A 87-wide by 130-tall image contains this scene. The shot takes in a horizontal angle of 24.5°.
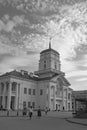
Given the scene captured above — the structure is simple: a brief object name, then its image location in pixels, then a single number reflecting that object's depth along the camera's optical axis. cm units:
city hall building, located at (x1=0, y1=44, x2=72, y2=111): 5544
